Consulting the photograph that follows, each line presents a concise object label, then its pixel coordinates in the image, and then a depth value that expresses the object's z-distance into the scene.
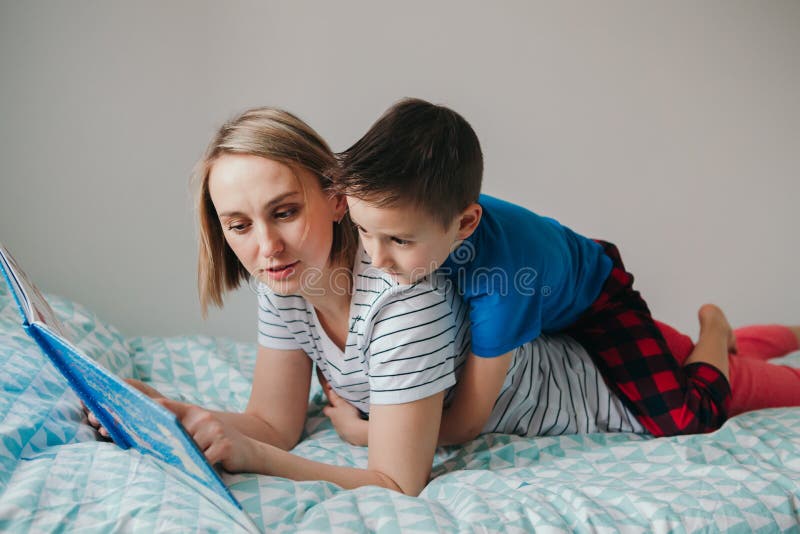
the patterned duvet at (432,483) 0.87
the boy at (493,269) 1.01
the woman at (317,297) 1.07
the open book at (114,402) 0.81
